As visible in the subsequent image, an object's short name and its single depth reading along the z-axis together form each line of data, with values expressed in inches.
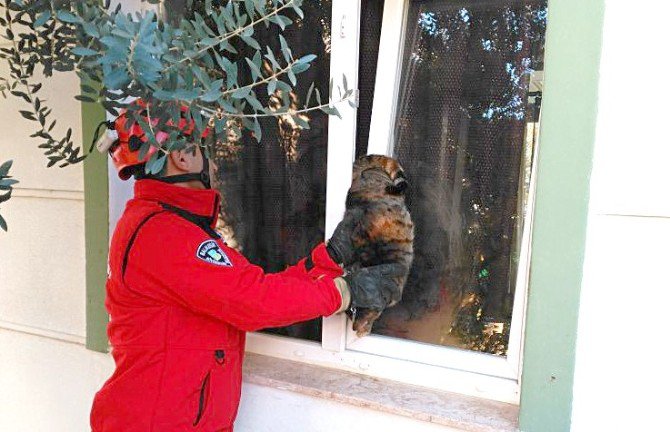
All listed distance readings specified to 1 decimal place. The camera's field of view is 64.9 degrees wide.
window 67.1
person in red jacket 60.6
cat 68.8
